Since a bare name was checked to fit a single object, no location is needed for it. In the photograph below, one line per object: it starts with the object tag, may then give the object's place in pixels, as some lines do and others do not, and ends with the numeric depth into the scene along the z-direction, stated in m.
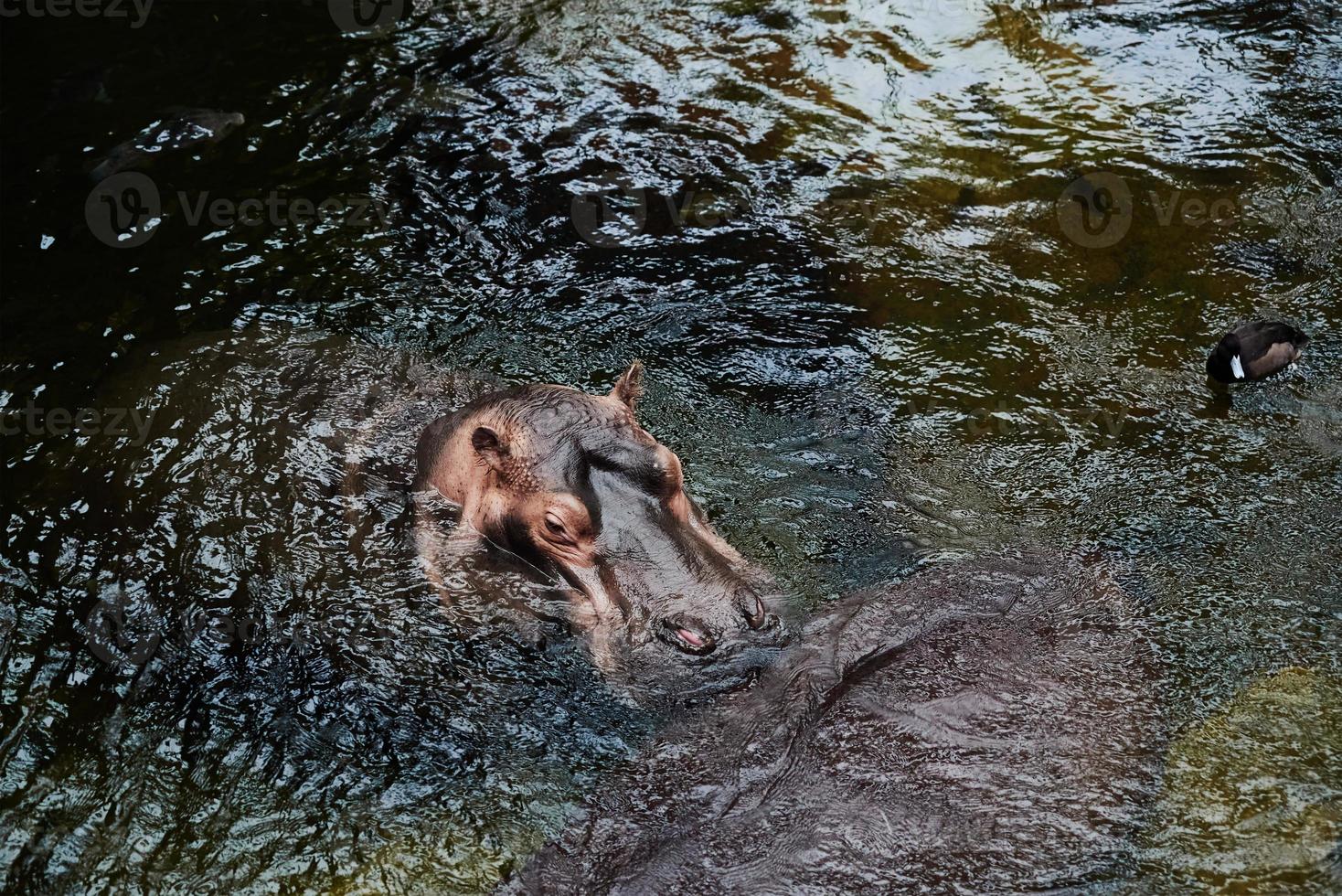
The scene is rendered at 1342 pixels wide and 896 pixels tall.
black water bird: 6.67
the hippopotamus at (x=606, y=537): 5.01
